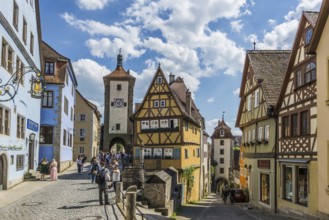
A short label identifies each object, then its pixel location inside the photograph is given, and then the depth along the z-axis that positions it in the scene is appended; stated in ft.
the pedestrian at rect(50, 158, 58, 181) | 92.22
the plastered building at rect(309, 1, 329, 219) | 57.88
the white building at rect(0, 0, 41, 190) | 67.31
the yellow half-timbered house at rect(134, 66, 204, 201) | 124.88
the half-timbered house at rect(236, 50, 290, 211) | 84.43
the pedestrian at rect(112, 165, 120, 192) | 71.10
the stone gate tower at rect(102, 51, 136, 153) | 203.41
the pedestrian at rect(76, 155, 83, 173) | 114.38
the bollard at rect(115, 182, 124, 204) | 60.31
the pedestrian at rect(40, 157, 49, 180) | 96.68
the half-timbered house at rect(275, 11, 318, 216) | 64.69
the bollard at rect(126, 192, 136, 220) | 43.42
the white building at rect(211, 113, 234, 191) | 293.23
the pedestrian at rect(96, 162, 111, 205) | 57.67
